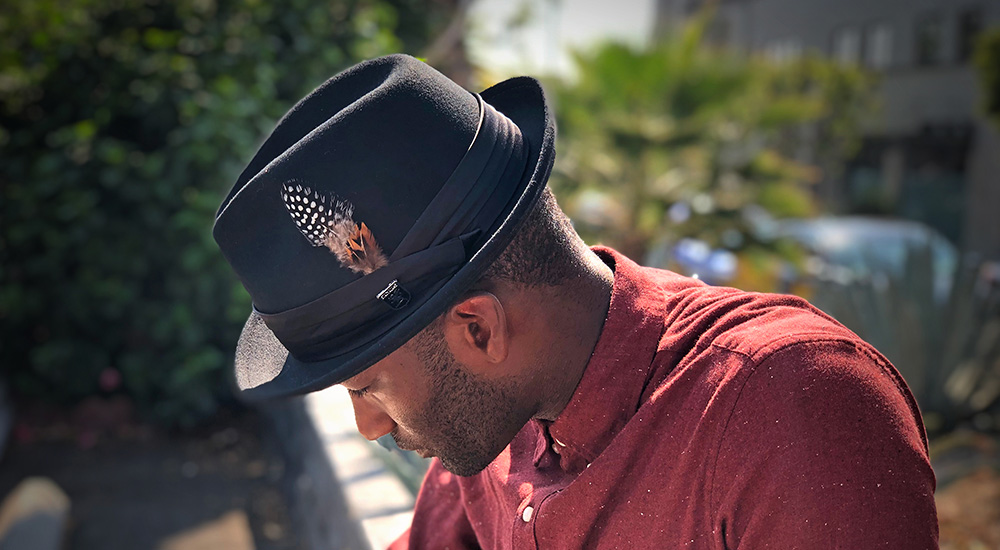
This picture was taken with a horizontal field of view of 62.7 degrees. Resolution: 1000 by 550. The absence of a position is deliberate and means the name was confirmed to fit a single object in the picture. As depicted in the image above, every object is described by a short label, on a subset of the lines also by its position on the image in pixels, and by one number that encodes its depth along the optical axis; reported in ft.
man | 3.82
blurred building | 69.00
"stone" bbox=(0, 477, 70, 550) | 11.82
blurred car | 29.92
